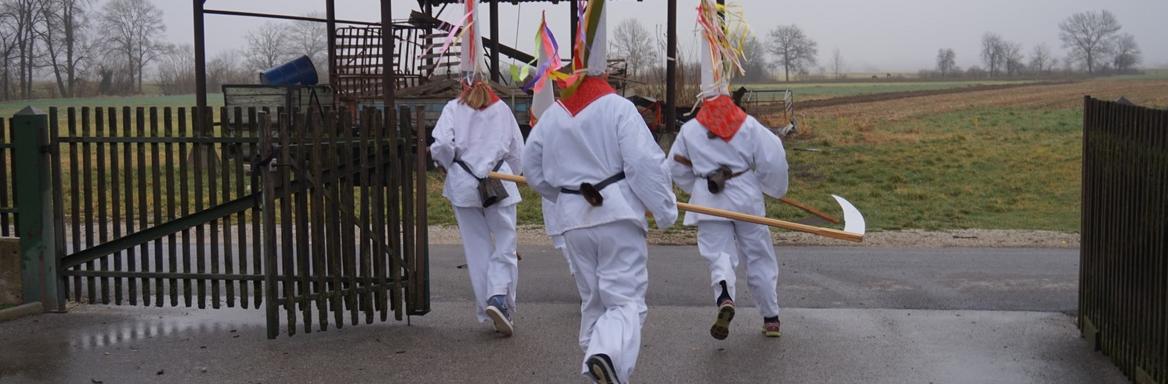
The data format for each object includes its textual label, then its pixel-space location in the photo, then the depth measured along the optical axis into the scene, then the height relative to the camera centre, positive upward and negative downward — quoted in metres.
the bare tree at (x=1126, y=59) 102.19 +2.45
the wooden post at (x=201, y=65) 19.36 +0.46
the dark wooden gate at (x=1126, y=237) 5.93 -0.78
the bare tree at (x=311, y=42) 43.97 +1.90
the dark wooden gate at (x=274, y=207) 7.38 -0.70
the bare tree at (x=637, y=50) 35.03 +1.22
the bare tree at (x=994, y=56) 114.75 +3.17
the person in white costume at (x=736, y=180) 7.83 -0.56
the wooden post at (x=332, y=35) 21.50 +1.01
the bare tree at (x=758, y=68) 75.07 +1.58
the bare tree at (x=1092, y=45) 105.94 +3.85
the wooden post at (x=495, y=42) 22.28 +0.91
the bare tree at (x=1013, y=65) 110.00 +2.20
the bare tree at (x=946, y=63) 123.06 +2.73
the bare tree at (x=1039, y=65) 105.60 +2.10
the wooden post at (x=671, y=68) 20.44 +0.40
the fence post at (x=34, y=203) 8.23 -0.70
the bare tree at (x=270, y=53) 45.99 +1.54
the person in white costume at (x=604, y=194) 6.03 -0.49
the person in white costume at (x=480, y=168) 7.93 -0.48
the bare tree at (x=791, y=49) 94.69 +3.17
